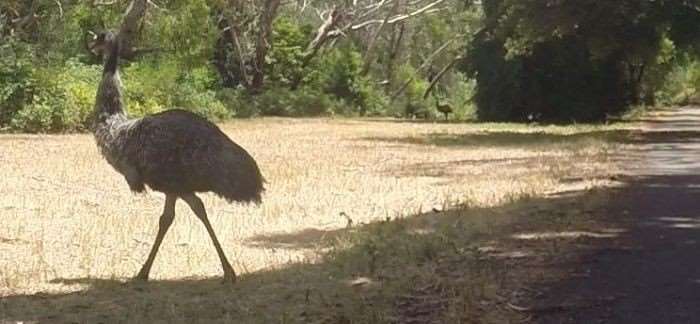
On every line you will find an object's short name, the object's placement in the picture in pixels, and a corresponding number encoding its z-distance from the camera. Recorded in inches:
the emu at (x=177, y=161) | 346.9
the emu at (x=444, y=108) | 2032.5
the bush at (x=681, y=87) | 2848.4
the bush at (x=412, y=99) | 2331.4
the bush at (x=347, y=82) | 2170.3
